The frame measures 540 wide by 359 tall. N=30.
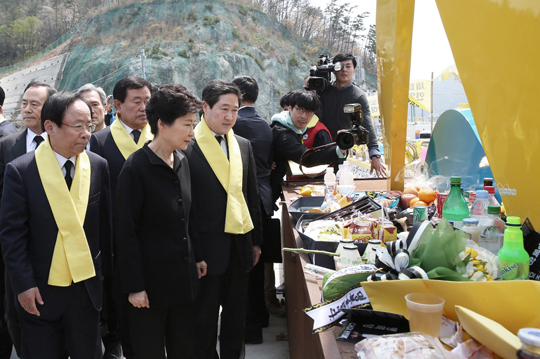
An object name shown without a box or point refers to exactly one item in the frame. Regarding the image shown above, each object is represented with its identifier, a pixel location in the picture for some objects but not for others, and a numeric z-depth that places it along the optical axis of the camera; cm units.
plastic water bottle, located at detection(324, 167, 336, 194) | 299
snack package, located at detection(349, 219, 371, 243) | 164
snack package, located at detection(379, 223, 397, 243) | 161
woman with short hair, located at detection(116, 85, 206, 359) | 198
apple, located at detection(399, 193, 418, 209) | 233
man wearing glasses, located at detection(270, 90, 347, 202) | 319
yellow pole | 268
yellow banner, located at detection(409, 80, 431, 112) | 1146
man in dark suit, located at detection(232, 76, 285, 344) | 308
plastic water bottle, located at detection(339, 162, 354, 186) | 291
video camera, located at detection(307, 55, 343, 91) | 400
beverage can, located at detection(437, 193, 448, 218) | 195
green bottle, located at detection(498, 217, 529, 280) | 115
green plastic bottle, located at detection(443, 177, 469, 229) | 166
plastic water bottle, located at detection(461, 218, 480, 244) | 144
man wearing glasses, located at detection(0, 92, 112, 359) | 194
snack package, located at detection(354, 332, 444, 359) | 84
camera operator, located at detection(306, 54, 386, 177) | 434
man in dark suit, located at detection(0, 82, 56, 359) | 242
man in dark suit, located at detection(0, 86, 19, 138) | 298
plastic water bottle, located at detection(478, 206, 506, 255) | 142
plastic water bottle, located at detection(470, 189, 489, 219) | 163
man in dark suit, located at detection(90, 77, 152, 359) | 264
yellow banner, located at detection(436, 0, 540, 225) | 137
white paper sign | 110
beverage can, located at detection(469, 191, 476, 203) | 191
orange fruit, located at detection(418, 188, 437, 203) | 231
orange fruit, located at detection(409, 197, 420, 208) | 226
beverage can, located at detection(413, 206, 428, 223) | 181
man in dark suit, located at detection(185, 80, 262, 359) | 237
